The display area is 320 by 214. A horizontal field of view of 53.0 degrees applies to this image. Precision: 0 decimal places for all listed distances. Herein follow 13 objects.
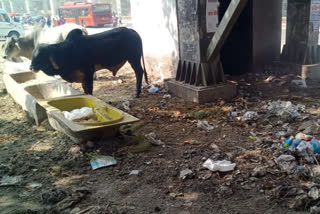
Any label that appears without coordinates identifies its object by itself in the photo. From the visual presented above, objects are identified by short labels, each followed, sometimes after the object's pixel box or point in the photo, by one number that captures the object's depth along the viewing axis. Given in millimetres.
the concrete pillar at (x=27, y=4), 48394
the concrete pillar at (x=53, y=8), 37428
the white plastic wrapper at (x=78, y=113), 4740
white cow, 9000
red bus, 29234
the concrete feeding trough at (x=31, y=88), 5314
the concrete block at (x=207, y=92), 6031
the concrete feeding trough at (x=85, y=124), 4020
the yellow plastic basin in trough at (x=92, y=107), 4269
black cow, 5895
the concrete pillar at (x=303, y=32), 7297
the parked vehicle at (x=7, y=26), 19812
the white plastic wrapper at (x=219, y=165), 3436
